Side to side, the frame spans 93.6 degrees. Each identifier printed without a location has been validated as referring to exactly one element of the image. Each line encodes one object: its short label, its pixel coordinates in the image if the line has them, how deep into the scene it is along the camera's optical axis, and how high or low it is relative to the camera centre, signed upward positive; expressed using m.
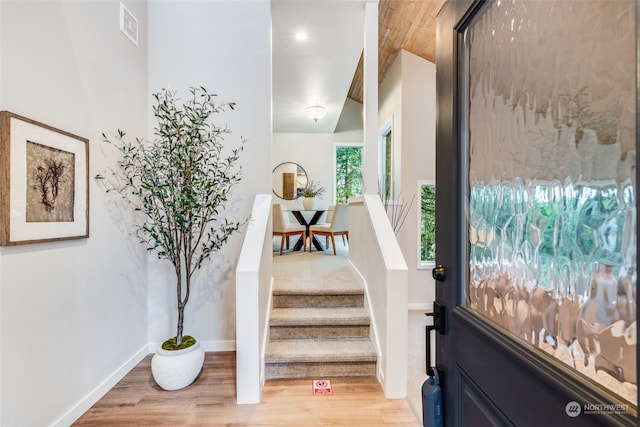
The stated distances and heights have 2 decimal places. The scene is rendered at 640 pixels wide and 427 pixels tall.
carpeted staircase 2.31 -1.04
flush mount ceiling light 5.34 +1.82
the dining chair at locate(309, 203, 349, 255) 4.84 -0.21
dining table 5.11 -0.09
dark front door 0.47 +0.00
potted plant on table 6.92 +0.56
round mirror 6.97 +0.72
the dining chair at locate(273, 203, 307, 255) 4.71 -0.20
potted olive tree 2.12 +0.14
